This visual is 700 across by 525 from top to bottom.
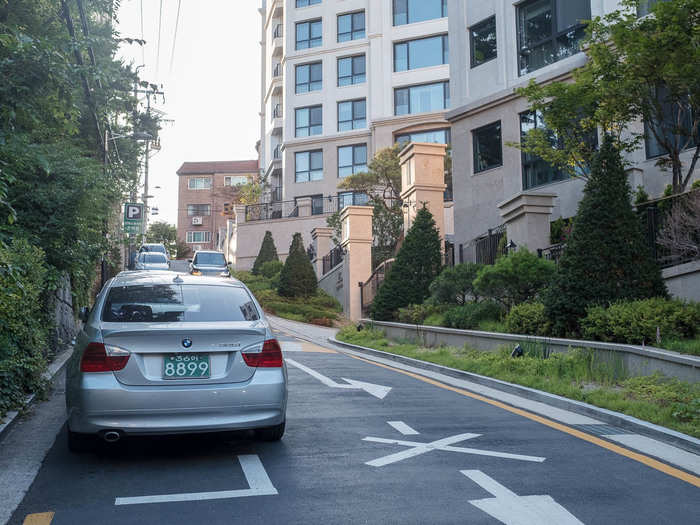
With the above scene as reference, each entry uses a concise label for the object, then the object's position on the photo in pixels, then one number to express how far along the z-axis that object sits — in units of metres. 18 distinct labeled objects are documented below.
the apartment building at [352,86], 43.22
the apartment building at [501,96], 19.47
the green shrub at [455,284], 15.71
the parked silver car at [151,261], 36.28
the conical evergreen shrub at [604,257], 10.44
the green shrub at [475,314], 14.01
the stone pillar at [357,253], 25.39
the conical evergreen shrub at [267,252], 41.50
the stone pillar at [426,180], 21.78
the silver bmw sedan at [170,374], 5.60
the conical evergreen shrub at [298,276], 30.09
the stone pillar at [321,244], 33.59
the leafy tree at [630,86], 11.62
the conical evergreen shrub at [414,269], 18.11
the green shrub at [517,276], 12.88
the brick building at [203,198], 84.62
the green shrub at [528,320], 11.36
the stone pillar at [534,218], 14.73
